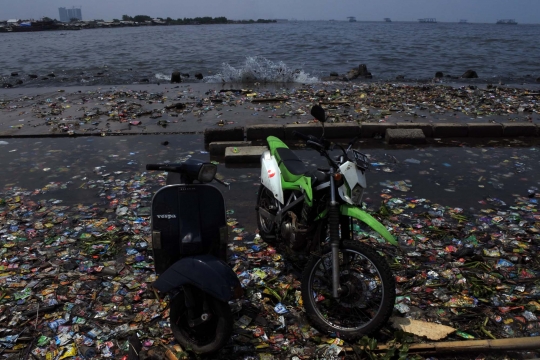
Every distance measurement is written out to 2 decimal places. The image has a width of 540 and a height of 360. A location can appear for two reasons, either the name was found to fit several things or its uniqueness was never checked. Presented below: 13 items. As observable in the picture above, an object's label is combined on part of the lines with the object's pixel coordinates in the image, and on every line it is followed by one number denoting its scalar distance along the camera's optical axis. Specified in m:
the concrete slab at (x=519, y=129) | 7.34
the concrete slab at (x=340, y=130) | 7.27
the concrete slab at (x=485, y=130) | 7.31
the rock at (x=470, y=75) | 18.94
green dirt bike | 2.70
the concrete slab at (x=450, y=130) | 7.34
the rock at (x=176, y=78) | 16.55
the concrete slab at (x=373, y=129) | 7.37
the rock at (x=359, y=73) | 18.95
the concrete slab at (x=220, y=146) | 6.60
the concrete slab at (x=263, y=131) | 7.16
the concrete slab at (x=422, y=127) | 7.37
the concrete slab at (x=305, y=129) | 7.13
